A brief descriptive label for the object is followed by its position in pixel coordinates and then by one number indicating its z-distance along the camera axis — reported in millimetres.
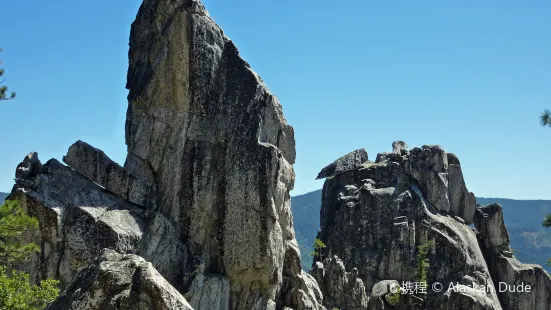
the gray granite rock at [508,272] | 57344
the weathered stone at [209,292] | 30406
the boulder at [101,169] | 31719
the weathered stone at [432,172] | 58312
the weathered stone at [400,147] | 62219
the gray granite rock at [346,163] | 62844
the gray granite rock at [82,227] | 28797
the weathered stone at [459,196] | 60406
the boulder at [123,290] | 12734
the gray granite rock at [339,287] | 44375
